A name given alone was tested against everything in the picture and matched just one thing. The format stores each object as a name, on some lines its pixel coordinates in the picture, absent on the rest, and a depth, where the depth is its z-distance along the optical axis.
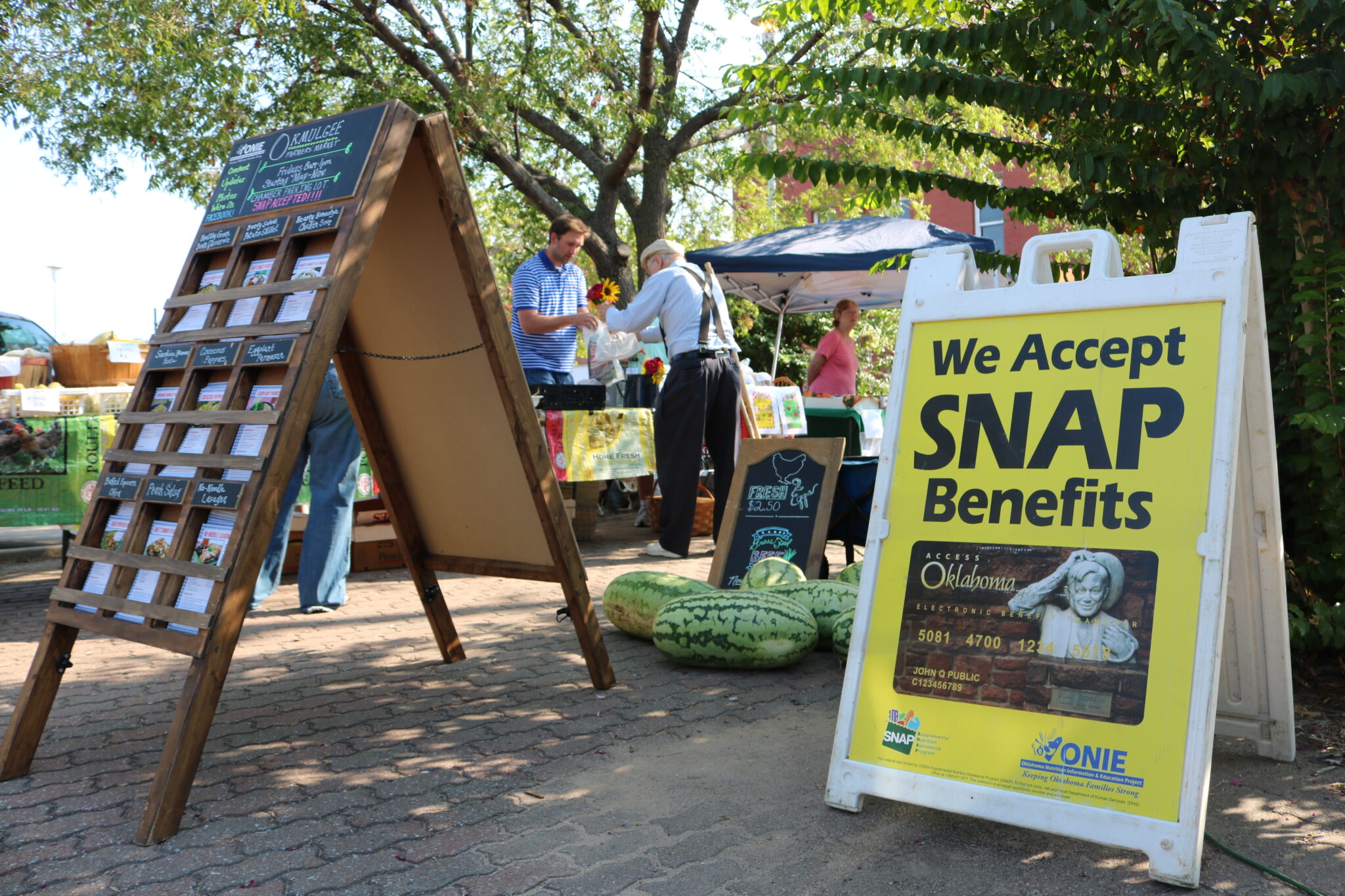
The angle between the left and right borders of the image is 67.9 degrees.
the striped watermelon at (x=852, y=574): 5.07
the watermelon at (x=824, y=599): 4.59
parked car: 9.98
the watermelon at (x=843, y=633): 4.29
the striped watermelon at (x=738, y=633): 4.23
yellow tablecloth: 7.23
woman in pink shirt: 9.71
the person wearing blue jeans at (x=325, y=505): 5.41
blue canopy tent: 10.96
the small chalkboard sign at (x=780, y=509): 5.59
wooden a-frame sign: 2.86
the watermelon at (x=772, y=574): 4.98
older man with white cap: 6.63
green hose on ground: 2.28
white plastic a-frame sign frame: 2.35
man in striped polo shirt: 6.92
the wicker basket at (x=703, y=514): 8.03
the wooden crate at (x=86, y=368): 6.96
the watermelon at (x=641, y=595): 4.87
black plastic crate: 7.23
